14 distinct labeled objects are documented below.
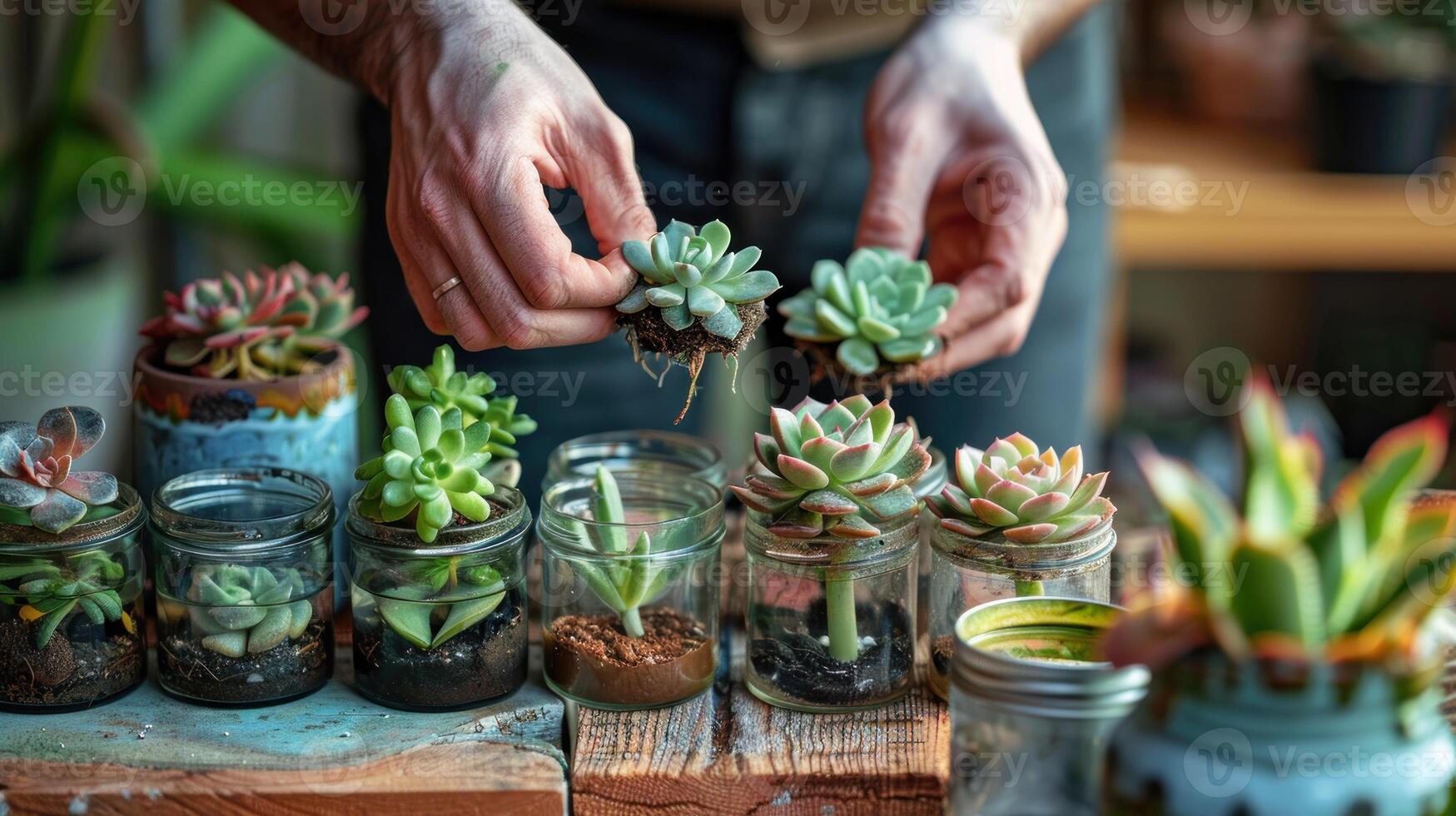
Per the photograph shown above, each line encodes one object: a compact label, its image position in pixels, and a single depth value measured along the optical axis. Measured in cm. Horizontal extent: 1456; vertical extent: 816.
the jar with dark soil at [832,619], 98
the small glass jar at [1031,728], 77
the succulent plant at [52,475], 93
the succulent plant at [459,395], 103
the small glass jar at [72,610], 94
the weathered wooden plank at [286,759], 89
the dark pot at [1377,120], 259
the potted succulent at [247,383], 113
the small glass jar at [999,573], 95
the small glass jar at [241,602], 97
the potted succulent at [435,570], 94
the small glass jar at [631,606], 100
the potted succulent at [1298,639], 64
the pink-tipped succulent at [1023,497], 92
